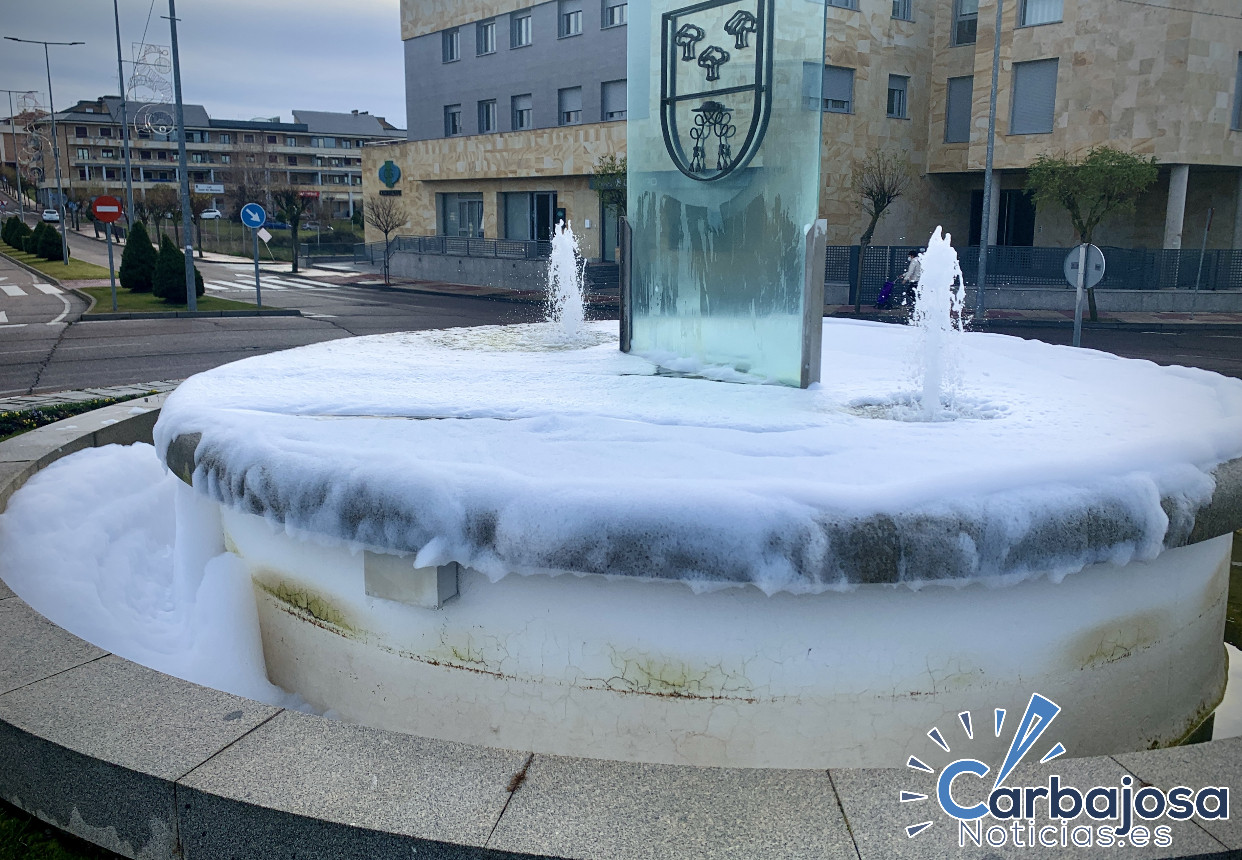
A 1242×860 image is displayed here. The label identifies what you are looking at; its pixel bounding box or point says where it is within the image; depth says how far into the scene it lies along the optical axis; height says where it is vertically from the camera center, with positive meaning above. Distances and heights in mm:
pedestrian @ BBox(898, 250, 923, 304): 23125 -1193
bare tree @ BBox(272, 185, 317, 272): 42844 +1118
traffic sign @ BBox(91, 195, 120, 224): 22594 +463
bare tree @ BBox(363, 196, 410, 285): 39344 +656
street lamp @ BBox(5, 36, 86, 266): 42044 +1249
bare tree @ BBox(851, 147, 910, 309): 27359 +1515
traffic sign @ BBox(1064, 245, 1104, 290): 12289 -386
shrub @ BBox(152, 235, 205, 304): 24984 -1136
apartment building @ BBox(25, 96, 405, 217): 89562 +7237
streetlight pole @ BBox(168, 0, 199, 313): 23031 +1316
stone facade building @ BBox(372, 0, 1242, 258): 26969 +3864
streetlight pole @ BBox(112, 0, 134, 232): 34297 +4177
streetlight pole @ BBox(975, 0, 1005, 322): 24812 +541
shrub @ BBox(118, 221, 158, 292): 27469 -948
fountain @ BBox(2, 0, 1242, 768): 3277 -1146
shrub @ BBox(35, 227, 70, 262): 43875 -721
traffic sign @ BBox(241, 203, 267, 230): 25281 +383
